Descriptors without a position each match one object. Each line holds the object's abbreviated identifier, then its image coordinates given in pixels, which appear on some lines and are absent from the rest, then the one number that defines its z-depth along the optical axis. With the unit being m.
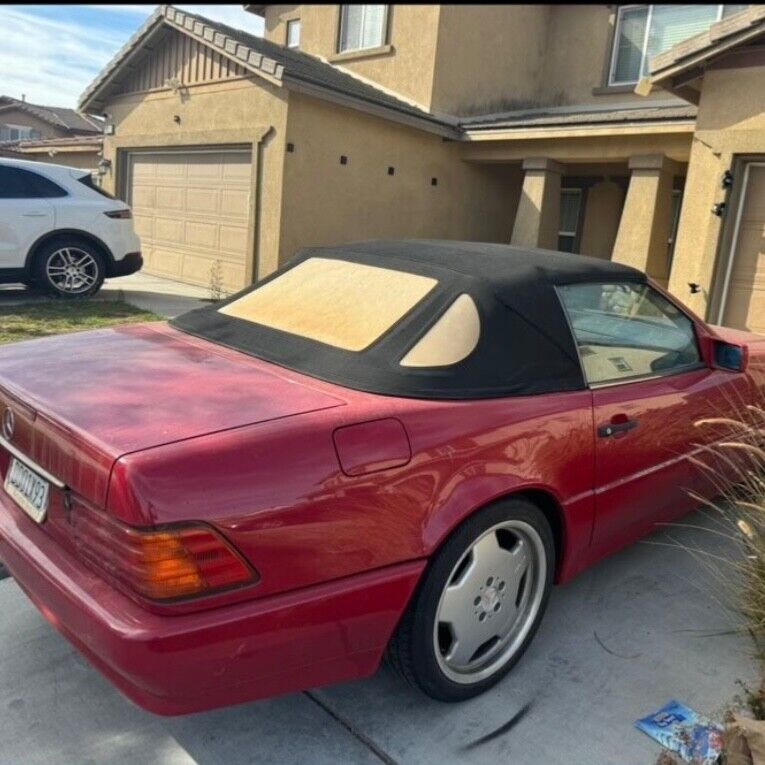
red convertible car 1.88
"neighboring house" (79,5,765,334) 10.77
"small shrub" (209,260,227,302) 11.44
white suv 8.59
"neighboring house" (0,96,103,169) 38.75
